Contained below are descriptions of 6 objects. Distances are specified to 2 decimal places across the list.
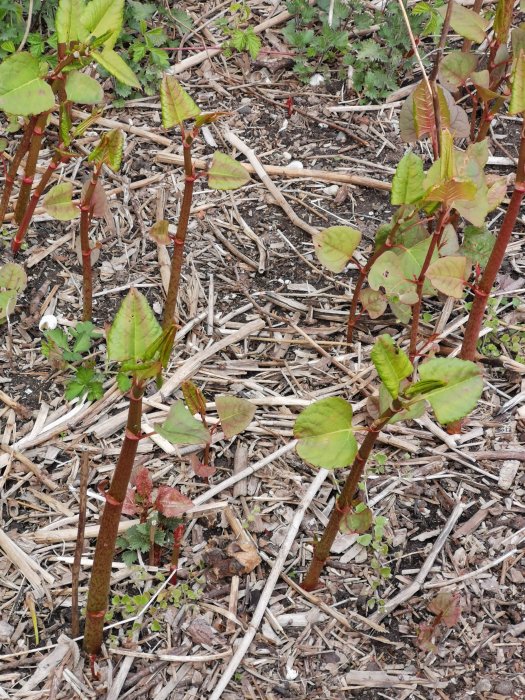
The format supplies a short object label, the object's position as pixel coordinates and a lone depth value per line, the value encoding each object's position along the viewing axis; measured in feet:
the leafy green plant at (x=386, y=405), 4.39
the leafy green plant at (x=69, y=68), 5.93
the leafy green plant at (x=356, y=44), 9.37
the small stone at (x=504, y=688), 5.56
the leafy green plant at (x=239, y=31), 9.37
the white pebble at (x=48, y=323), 7.28
